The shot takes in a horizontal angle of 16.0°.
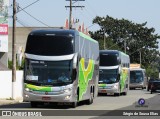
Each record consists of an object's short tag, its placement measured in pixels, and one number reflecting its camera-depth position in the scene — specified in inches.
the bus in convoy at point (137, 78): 3083.2
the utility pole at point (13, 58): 1507.1
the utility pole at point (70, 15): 2166.8
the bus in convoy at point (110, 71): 1845.5
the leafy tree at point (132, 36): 5054.1
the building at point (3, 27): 1918.1
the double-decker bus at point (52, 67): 1095.6
